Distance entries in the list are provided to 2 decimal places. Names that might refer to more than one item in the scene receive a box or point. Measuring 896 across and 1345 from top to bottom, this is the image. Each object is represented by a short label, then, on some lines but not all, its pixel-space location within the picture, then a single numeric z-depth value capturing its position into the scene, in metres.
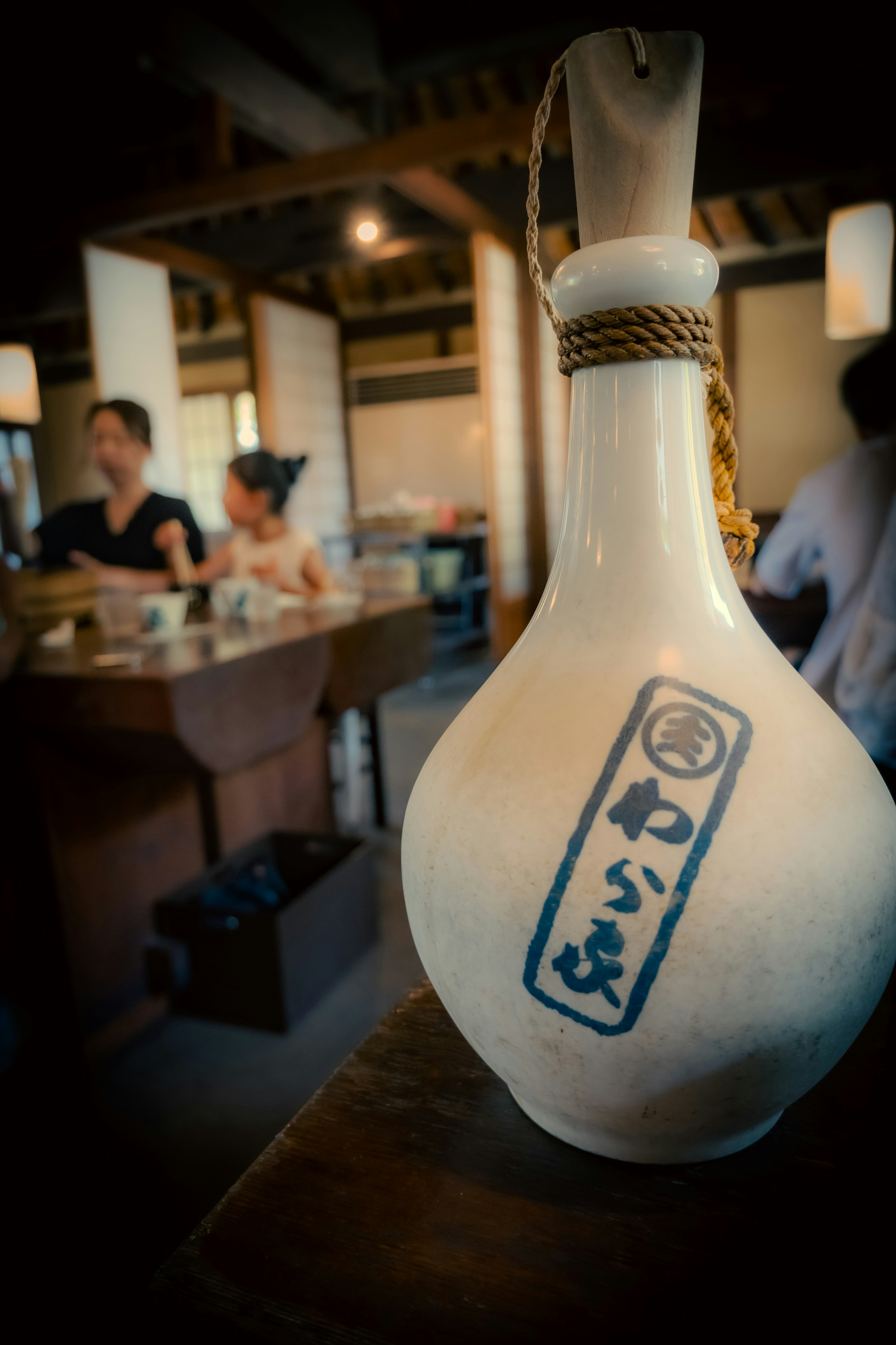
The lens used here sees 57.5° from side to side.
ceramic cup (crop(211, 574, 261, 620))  2.32
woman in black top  2.81
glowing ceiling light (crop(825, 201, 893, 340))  3.39
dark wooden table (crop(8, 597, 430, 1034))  1.57
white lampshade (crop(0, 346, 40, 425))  4.23
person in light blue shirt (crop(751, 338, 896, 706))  1.68
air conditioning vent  8.18
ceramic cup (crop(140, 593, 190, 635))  1.99
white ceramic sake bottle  0.39
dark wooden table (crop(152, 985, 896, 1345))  0.40
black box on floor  1.72
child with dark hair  2.89
